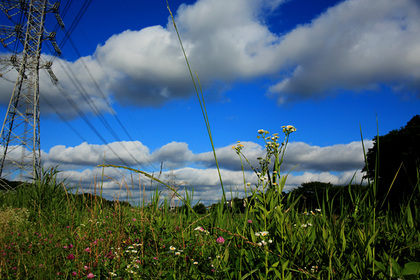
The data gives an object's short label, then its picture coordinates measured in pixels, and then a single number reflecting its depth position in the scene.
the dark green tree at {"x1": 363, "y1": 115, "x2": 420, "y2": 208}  16.62
